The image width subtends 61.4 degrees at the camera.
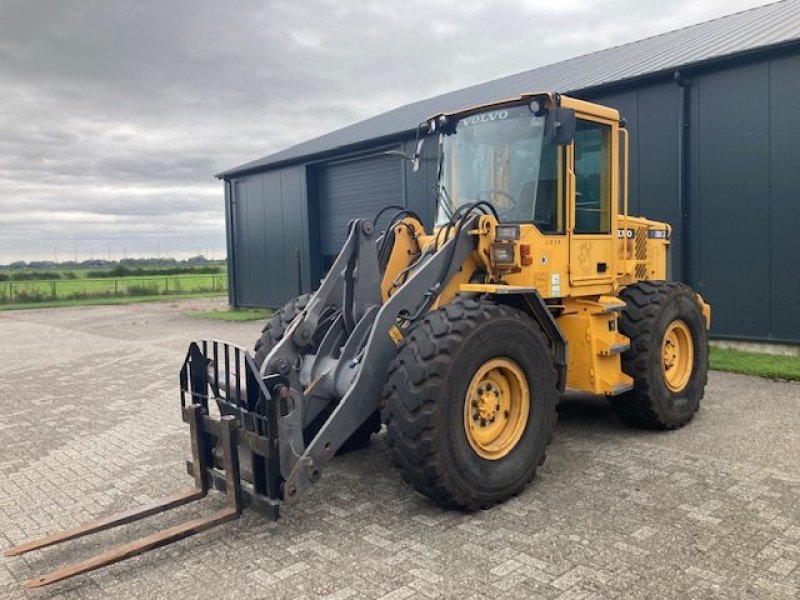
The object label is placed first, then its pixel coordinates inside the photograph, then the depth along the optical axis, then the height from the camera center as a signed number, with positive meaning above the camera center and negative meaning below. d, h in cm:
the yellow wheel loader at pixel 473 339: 431 -55
